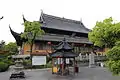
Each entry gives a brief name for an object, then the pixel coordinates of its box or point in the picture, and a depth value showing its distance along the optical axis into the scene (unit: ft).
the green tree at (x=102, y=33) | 32.92
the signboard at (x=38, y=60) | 31.41
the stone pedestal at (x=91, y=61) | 36.42
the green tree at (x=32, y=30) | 37.57
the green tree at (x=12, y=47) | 76.40
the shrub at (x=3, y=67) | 31.31
